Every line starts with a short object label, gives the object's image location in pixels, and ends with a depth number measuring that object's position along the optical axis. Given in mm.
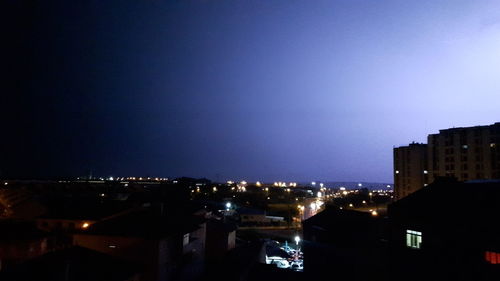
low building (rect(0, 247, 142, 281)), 14694
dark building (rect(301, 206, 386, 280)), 24609
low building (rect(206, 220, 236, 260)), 31500
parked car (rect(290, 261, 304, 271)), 31625
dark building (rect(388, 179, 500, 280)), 17203
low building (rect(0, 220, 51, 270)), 25016
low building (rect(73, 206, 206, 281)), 20562
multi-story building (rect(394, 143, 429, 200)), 76612
